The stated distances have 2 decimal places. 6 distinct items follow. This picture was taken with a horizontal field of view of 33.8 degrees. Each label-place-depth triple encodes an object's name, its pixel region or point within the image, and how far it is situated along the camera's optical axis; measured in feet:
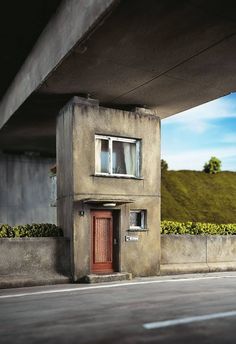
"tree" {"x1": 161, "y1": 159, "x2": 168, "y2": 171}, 129.08
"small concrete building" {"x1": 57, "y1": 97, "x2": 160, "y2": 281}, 45.55
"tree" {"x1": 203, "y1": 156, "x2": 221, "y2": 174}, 129.49
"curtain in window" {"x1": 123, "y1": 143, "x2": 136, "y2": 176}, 50.67
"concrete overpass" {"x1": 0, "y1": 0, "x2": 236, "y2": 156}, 28.65
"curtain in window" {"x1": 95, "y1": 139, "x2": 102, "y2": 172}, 47.96
